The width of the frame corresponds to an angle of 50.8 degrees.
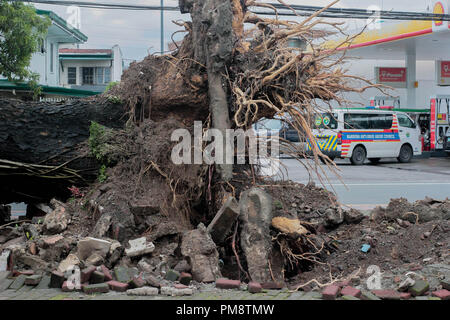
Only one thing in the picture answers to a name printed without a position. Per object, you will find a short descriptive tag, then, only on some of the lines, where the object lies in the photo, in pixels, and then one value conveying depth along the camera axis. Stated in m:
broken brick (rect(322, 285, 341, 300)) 4.07
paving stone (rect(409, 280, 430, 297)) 4.16
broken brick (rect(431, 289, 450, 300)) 4.07
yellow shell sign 20.89
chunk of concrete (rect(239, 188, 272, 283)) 5.21
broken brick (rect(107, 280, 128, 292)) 4.47
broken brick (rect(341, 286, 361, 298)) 4.10
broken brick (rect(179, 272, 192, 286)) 4.69
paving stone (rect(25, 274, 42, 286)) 4.70
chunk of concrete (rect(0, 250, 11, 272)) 5.23
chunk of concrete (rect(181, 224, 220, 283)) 4.87
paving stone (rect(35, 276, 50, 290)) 4.66
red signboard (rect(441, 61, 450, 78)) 27.36
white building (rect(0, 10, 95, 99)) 23.01
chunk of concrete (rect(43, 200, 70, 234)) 5.86
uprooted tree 5.98
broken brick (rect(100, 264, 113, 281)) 4.69
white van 20.69
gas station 22.73
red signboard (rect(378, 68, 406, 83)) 28.64
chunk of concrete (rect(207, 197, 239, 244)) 5.37
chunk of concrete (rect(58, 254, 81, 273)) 4.91
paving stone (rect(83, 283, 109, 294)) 4.41
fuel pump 24.33
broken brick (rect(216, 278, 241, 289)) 4.51
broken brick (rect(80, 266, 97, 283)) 4.59
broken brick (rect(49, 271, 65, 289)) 4.60
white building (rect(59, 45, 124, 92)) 34.43
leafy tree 14.33
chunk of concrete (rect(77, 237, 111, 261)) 5.18
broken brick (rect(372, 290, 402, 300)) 4.08
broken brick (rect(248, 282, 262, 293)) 4.43
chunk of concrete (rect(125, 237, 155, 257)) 5.24
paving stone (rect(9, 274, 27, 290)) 4.68
